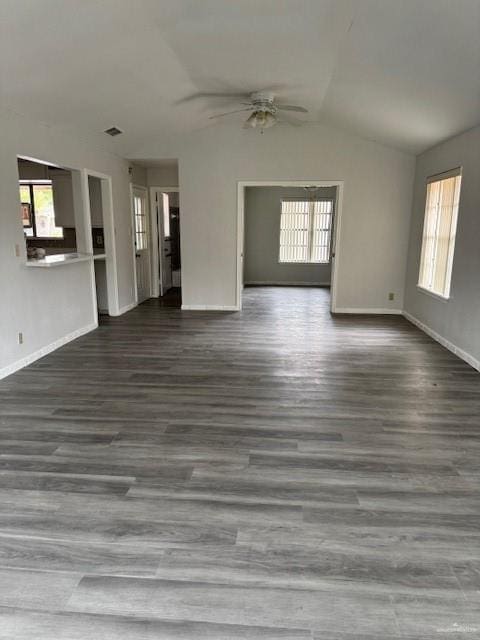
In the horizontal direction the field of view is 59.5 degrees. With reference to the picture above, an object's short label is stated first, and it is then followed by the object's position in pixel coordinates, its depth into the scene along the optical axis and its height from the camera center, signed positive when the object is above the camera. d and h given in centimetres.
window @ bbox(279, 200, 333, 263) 1052 -6
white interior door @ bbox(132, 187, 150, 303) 775 -31
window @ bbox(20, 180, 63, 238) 738 +27
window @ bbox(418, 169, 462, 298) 530 -5
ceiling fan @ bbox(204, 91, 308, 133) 504 +145
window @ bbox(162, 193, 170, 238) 880 +24
